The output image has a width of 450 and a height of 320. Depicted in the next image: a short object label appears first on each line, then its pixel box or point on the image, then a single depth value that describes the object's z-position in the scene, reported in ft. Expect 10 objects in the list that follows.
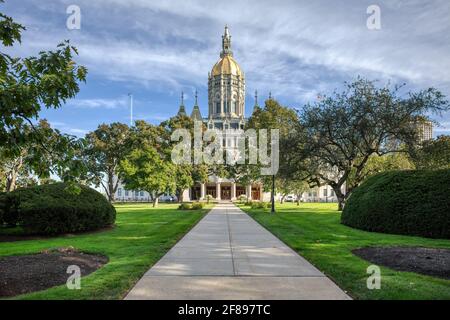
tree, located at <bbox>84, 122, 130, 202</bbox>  218.59
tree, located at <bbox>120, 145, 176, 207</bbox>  144.97
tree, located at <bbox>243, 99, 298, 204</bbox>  112.78
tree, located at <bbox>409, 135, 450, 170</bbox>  87.30
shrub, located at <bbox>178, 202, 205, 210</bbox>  126.00
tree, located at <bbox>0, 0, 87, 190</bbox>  20.31
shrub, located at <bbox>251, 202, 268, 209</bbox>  133.69
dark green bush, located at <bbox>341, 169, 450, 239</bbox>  50.96
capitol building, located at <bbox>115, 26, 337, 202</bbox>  294.80
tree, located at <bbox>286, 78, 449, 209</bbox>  92.12
